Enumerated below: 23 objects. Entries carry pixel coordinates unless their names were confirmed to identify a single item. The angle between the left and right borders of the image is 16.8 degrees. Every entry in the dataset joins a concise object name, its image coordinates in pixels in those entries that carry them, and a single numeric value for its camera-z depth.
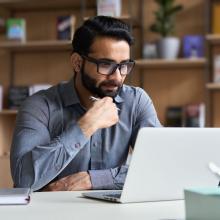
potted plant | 5.34
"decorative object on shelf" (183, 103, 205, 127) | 5.30
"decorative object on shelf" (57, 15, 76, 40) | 5.61
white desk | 1.69
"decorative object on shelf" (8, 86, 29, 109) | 5.82
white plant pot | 5.33
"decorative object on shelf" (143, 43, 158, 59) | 5.52
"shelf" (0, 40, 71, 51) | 5.64
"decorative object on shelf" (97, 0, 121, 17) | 5.40
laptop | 1.84
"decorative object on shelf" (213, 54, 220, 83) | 5.30
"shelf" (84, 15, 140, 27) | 5.36
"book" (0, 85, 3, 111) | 5.91
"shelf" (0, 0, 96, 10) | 5.81
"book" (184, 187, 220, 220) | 1.42
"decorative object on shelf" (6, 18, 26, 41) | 5.77
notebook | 1.97
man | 2.63
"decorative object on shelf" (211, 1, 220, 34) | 5.31
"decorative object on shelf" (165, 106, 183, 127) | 5.49
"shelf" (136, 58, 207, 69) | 5.30
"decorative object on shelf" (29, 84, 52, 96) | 5.79
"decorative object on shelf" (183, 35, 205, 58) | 5.43
